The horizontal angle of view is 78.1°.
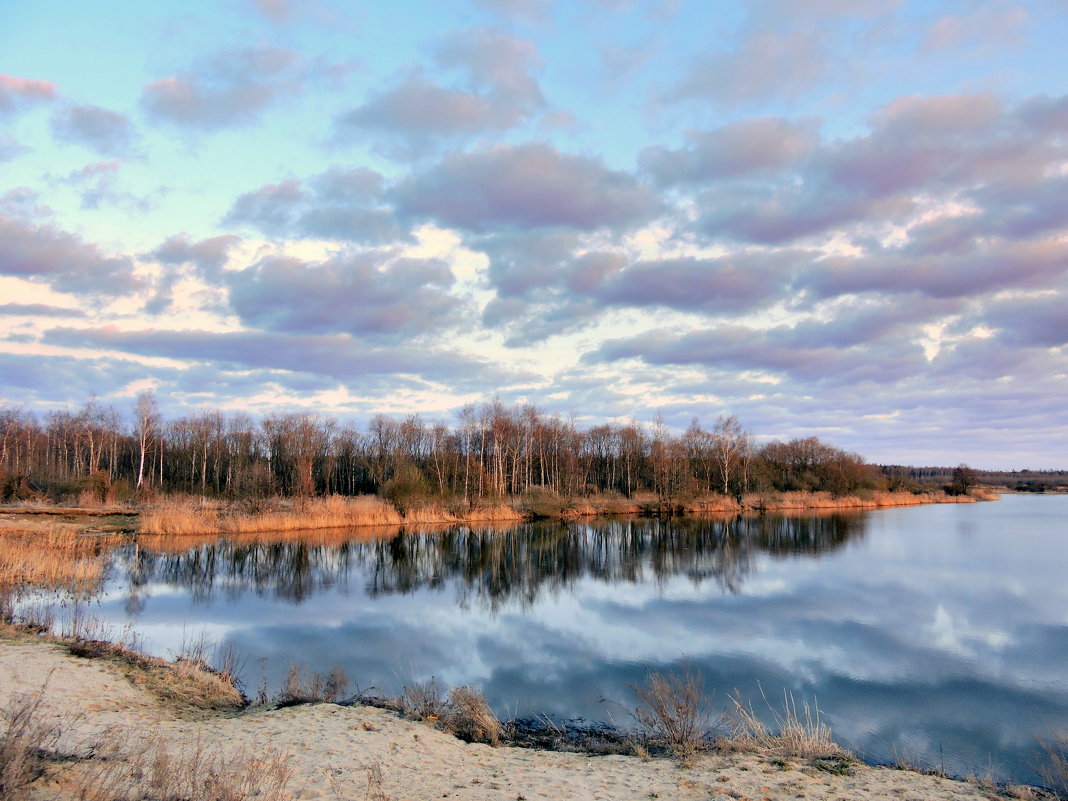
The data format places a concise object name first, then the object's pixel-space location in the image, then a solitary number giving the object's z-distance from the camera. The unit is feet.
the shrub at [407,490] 120.98
